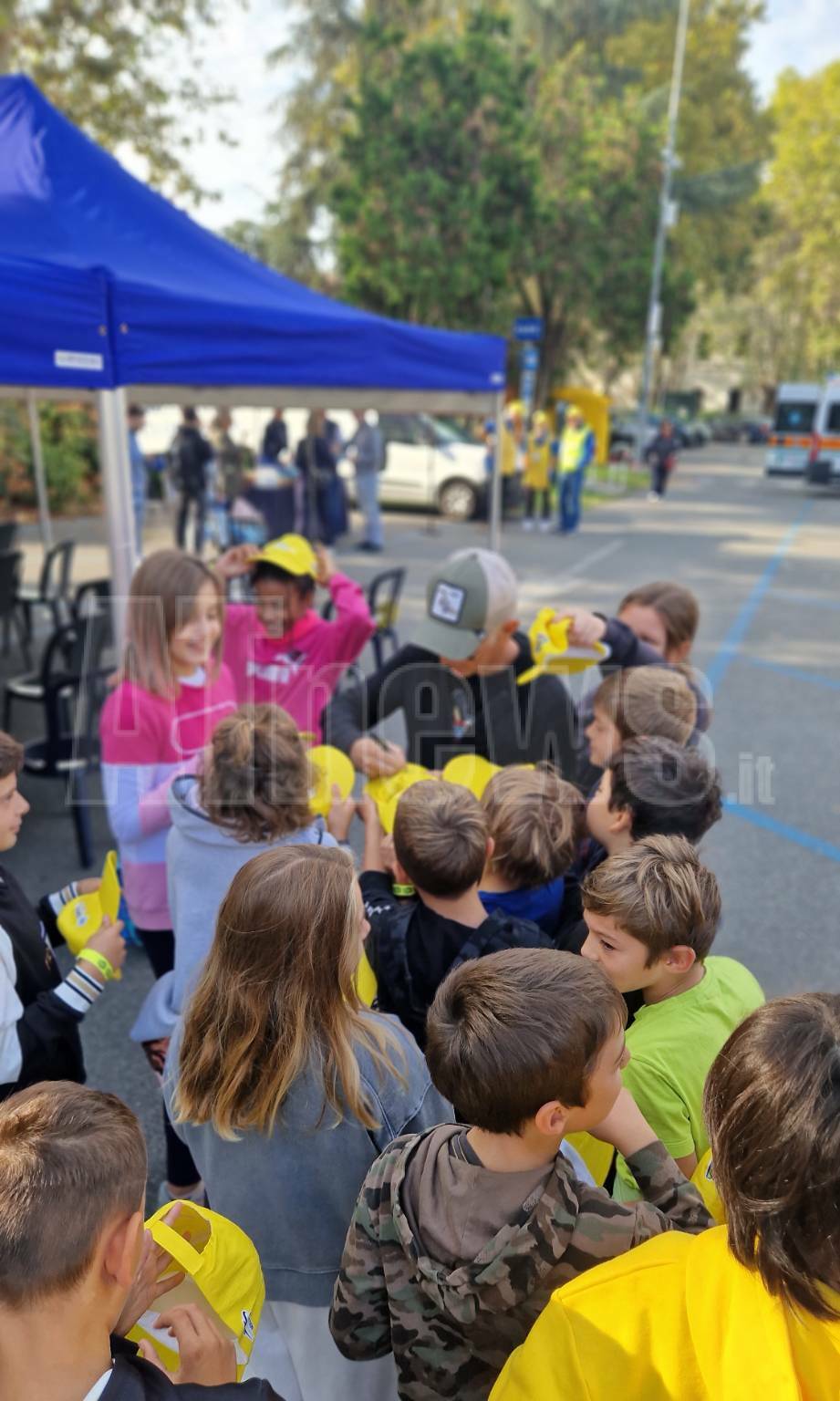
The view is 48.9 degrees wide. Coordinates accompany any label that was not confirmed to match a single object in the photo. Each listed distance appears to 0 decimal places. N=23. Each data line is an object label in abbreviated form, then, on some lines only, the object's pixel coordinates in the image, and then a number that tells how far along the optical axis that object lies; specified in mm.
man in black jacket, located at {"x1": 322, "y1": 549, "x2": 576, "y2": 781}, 2846
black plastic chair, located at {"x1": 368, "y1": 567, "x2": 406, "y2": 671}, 6598
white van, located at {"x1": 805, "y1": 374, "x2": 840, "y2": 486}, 23688
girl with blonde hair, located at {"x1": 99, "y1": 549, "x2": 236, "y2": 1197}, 2707
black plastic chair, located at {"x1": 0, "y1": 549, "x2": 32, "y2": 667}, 6738
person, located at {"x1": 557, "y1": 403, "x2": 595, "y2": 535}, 14547
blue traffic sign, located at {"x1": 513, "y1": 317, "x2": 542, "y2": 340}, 15758
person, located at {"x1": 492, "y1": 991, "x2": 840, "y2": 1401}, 941
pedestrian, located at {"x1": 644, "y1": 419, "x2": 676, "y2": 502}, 20703
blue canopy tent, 3469
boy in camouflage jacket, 1246
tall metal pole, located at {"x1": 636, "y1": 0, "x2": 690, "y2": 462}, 23797
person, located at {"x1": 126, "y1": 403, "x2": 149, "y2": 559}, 10297
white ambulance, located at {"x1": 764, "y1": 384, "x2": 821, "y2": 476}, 26531
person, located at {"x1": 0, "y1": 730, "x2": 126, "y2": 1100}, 1976
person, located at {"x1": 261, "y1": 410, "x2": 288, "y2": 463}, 13344
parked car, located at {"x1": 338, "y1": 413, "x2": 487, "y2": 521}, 16031
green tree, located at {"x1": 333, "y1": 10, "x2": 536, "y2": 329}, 18062
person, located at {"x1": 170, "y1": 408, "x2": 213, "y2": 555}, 12258
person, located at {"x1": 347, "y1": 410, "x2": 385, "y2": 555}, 13172
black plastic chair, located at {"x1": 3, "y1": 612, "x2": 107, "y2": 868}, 4523
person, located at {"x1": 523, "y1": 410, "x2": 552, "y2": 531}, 15414
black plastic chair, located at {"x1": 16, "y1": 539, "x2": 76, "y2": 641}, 7316
